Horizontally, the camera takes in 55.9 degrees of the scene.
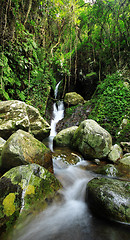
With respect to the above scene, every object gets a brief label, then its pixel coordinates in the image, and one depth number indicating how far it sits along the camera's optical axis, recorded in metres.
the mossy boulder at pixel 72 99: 10.03
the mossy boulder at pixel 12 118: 4.00
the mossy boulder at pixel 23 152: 2.55
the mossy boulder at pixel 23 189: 1.74
